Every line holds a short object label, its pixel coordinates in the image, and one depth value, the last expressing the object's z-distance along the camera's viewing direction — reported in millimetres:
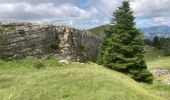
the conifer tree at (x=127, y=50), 14256
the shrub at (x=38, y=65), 12345
